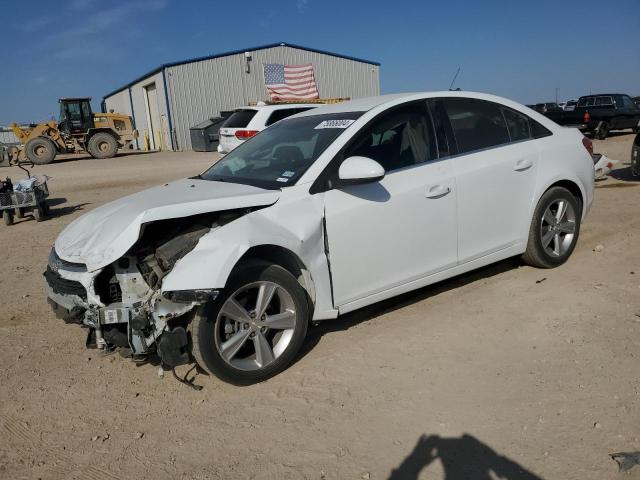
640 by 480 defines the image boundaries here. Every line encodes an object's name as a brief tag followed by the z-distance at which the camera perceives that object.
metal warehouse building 33.00
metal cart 9.43
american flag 34.34
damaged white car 3.18
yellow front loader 24.80
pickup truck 21.03
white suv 12.61
